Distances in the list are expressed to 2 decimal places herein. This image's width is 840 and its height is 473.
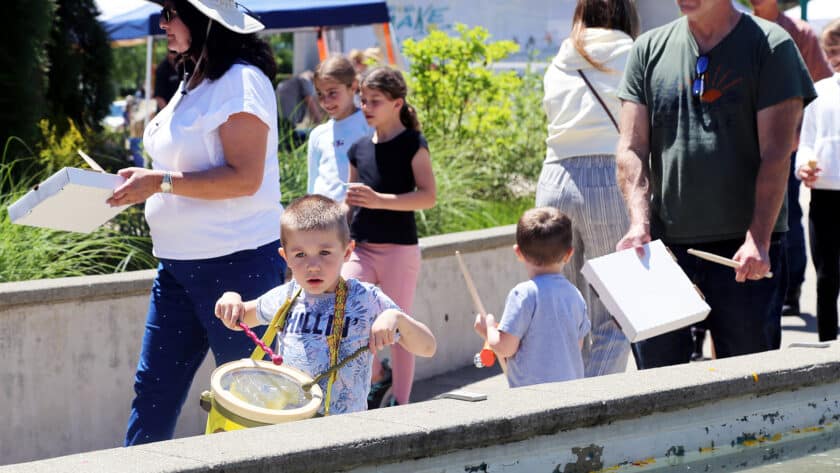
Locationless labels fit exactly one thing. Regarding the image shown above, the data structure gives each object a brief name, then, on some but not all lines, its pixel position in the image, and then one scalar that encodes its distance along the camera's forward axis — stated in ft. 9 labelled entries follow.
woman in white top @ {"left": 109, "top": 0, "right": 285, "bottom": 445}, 27.68
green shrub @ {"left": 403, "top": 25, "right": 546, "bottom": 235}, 68.90
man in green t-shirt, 27.68
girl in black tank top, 40.55
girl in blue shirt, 43.21
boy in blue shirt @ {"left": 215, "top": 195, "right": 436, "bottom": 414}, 25.11
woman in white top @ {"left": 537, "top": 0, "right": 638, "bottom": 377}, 37.17
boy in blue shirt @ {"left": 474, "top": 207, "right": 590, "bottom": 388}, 30.83
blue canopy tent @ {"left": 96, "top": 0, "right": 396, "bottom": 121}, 95.45
